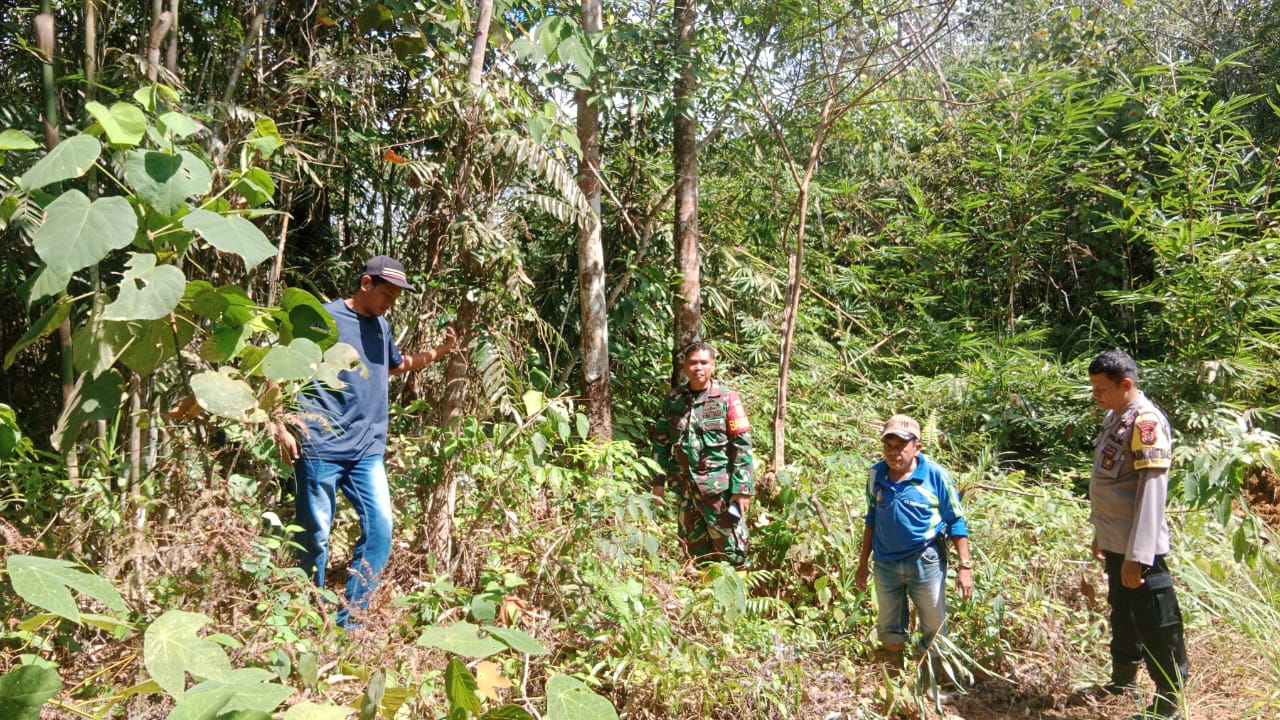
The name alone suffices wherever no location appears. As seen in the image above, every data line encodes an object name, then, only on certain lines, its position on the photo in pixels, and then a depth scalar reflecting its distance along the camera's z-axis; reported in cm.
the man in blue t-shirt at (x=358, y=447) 334
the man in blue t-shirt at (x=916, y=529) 349
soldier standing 446
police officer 324
